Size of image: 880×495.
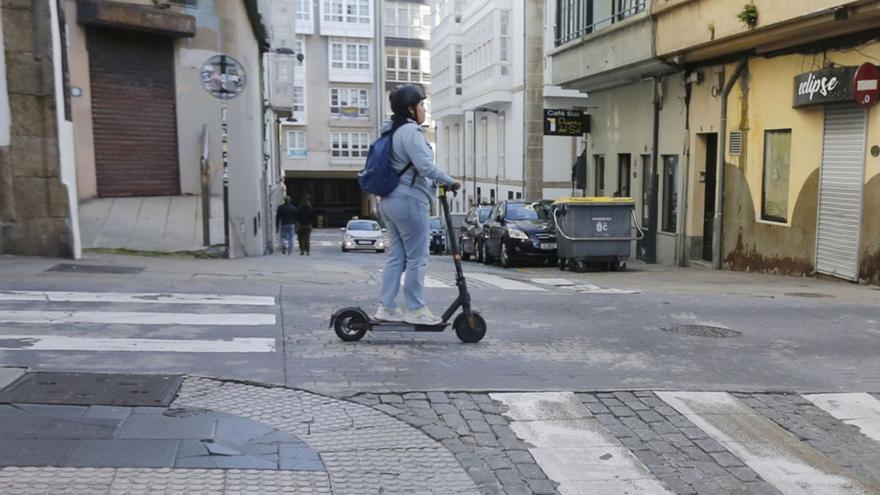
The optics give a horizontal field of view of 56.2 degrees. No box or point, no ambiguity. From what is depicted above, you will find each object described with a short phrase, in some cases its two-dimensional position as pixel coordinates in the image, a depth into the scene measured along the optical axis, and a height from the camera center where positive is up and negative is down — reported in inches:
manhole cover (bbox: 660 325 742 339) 298.0 -60.8
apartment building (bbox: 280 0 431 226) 2335.1 +233.6
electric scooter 252.5 -47.5
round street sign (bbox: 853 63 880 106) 470.3 +46.8
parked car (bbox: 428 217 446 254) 1232.2 -106.7
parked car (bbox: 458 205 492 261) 858.1 -70.6
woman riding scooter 237.8 -11.5
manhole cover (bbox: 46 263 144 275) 386.3 -48.1
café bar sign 959.0 +52.0
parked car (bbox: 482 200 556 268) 725.9 -59.6
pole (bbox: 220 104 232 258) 530.8 +3.3
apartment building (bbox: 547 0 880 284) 494.3 +31.8
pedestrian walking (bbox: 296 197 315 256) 1039.6 -73.3
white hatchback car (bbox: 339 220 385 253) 1400.1 -121.5
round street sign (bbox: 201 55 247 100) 516.7 +57.7
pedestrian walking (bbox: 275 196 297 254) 979.9 -63.1
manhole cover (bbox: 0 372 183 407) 188.1 -52.5
